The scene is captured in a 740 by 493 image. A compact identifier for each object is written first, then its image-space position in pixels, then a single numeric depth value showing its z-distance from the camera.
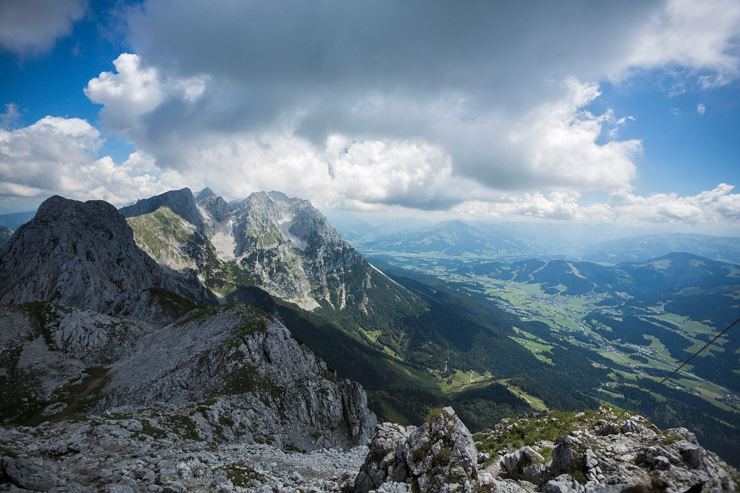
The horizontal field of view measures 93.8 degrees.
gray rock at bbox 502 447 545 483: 24.62
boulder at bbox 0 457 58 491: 15.93
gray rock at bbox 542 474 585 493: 19.45
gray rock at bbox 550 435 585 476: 21.70
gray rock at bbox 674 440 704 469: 18.73
